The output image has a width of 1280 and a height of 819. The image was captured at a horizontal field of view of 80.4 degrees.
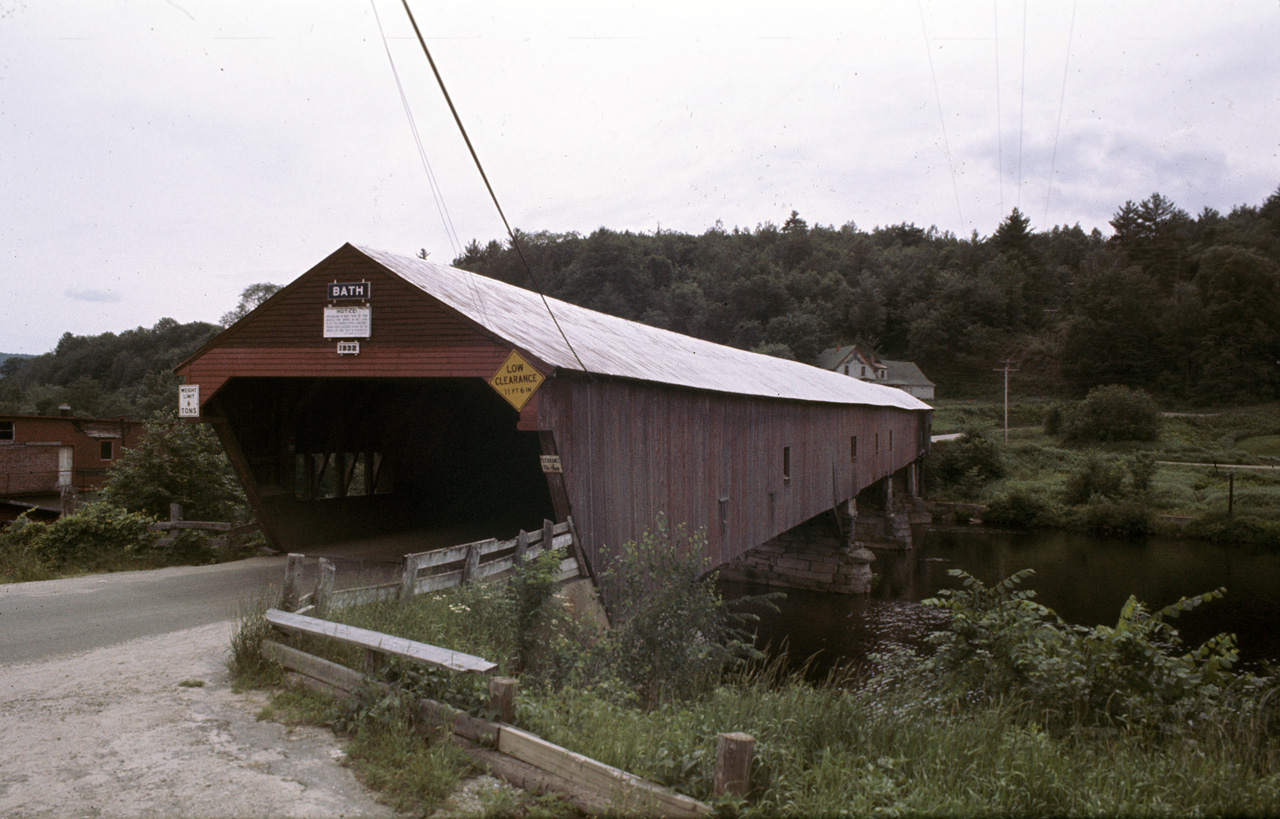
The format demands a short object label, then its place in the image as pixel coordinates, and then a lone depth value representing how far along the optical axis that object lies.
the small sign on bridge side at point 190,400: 9.53
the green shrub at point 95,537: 10.37
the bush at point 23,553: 9.54
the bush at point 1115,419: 45.19
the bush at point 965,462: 39.44
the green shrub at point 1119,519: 31.38
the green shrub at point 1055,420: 48.69
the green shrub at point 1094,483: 33.78
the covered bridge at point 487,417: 8.27
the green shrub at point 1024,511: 33.72
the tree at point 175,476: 13.15
